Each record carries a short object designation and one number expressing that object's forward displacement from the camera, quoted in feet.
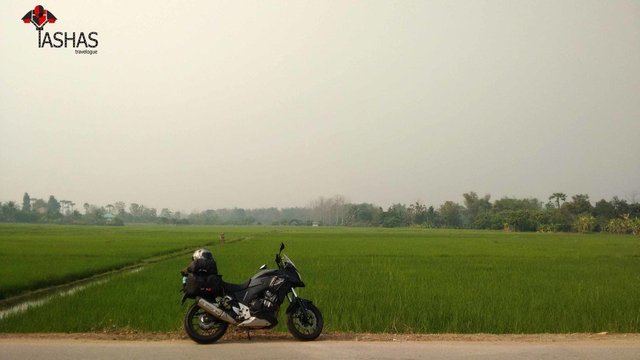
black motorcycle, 23.79
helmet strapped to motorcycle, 23.70
